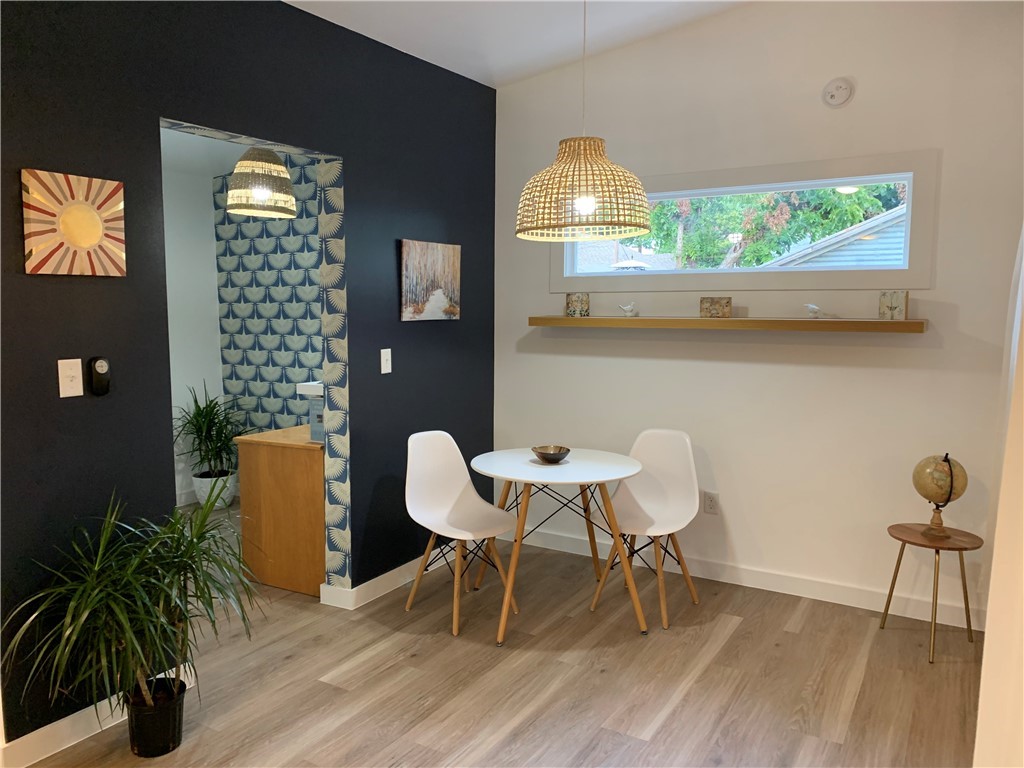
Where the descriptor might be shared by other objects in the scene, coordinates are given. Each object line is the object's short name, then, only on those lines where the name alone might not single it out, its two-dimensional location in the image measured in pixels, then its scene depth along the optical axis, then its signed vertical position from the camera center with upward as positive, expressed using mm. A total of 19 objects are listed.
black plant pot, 2344 -1260
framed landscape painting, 3730 +205
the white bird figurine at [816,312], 3441 +47
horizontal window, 3346 +422
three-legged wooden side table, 2994 -880
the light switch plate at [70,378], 2332 -184
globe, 3027 -630
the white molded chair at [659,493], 3428 -840
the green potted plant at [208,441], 5148 -839
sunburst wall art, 2217 +290
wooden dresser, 3631 -926
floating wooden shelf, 3207 -9
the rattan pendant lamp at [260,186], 3197 +573
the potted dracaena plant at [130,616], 2223 -890
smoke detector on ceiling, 3389 +1036
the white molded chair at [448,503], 3314 -868
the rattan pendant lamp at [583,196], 2646 +446
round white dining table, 3141 -650
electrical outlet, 3893 -945
